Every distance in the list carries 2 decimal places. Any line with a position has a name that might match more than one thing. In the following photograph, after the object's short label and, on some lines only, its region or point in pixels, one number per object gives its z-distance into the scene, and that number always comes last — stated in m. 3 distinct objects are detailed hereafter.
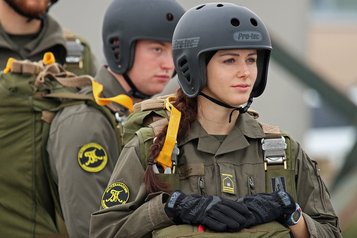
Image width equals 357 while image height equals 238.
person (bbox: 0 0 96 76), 14.70
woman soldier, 9.91
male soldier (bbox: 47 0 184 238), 12.12
